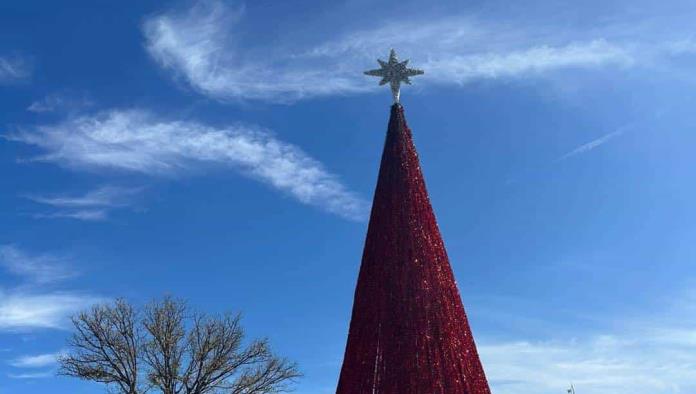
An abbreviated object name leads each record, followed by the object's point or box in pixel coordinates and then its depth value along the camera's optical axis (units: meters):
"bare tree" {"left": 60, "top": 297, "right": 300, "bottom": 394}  23.67
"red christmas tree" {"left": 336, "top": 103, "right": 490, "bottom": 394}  12.84
